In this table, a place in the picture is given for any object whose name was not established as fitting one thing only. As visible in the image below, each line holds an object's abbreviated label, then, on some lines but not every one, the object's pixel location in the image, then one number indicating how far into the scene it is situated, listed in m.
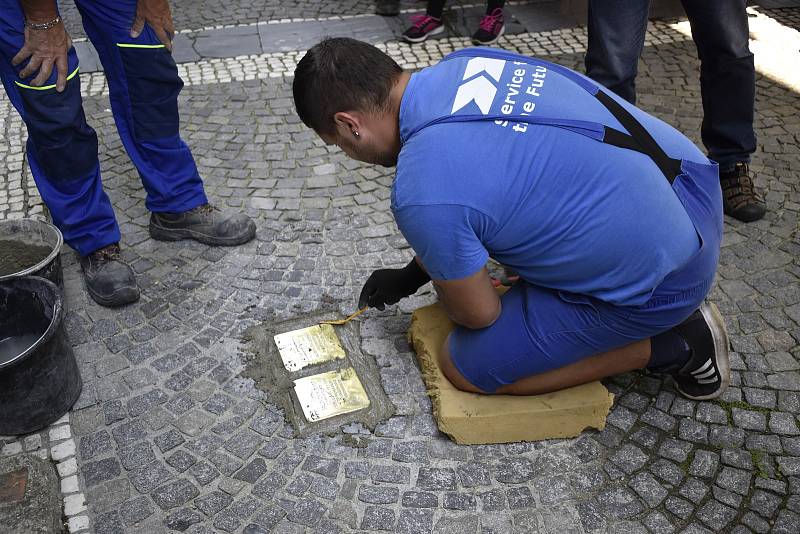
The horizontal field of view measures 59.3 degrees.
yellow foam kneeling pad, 2.63
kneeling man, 2.19
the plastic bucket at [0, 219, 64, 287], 3.30
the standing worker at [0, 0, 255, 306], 2.93
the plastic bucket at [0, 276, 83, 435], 2.58
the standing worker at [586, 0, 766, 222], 3.58
